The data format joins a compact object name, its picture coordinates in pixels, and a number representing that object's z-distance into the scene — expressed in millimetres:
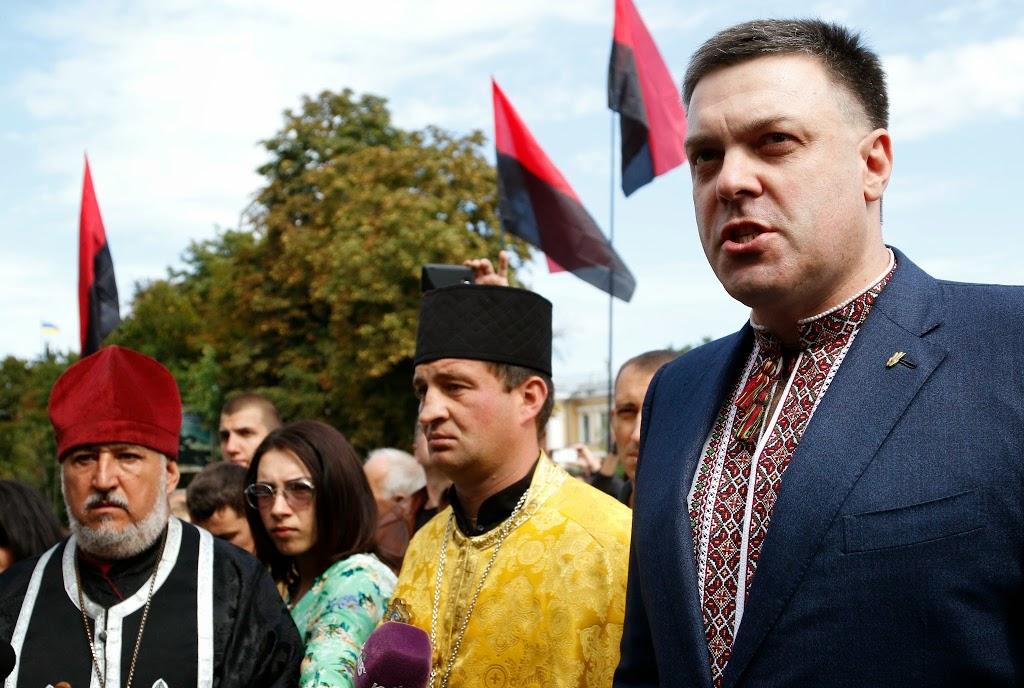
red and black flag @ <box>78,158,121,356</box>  8547
